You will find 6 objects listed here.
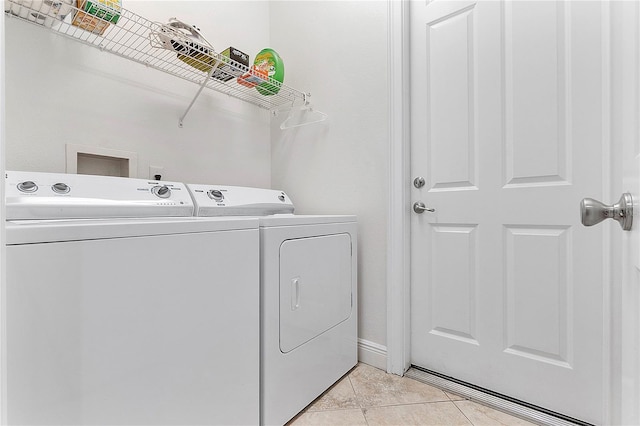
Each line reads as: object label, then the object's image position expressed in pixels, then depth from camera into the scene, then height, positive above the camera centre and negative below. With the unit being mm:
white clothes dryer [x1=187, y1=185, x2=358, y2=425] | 1145 -366
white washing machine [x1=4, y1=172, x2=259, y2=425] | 643 -241
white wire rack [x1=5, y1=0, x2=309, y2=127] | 1147 +735
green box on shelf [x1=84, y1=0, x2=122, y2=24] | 1096 +731
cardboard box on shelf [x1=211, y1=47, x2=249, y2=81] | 1511 +714
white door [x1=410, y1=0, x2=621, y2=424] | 1180 +71
